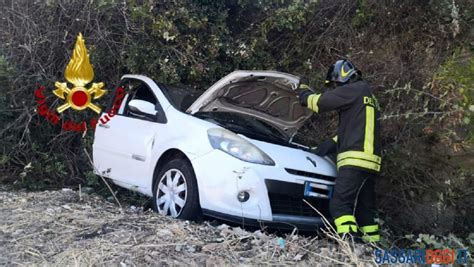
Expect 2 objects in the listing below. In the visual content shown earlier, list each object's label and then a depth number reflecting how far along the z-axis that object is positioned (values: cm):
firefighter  460
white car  422
